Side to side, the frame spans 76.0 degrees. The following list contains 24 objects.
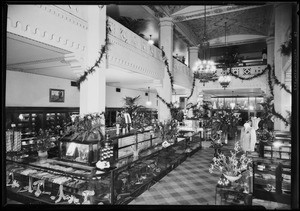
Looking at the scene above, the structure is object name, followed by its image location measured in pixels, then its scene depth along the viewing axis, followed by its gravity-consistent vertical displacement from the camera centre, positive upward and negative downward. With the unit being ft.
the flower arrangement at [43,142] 18.70 -3.77
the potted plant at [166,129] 27.81 -3.42
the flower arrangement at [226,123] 34.58 -2.92
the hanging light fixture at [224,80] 35.09 +4.93
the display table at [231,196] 11.56 -5.57
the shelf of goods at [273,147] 18.65 -4.50
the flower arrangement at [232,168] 13.55 -4.41
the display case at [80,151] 16.44 -4.04
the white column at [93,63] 18.33 +3.88
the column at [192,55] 47.75 +12.94
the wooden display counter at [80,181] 13.23 -5.85
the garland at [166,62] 32.81 +7.56
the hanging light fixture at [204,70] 28.37 +5.56
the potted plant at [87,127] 17.15 -1.98
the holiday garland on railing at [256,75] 41.22 +7.60
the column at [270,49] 41.61 +12.75
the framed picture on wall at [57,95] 33.01 +1.72
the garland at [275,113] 24.00 -0.71
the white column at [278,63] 24.78 +6.57
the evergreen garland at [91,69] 18.25 +3.47
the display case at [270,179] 12.32 -5.08
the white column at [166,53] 32.99 +9.12
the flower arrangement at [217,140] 28.04 -5.05
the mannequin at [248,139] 23.93 -3.96
